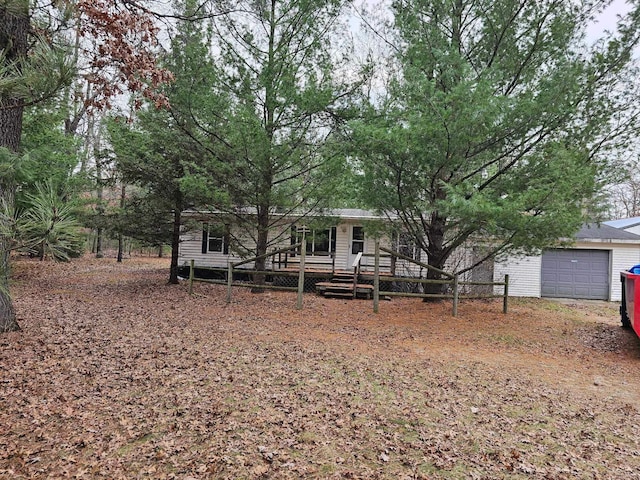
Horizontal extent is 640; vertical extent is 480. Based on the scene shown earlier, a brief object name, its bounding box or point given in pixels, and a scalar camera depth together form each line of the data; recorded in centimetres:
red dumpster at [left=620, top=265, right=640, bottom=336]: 595
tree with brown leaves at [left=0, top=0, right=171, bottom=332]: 278
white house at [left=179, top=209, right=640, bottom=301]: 1384
